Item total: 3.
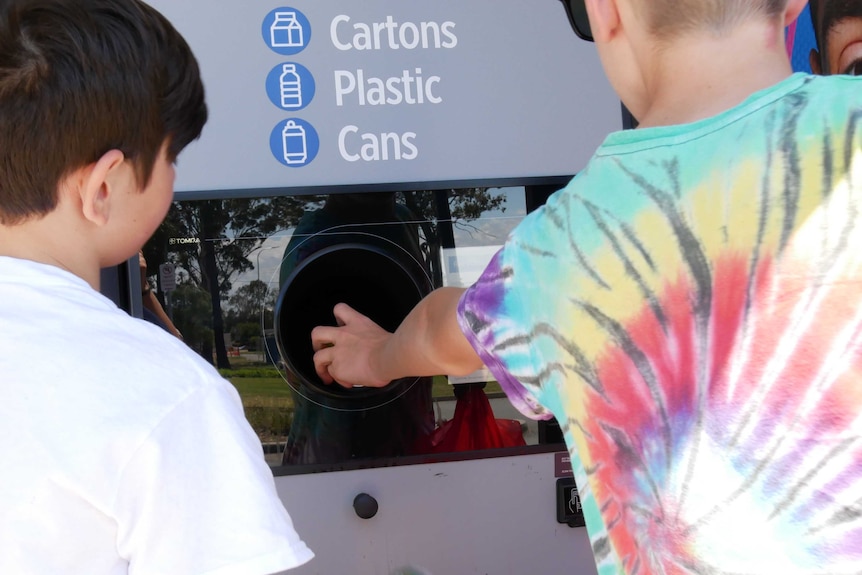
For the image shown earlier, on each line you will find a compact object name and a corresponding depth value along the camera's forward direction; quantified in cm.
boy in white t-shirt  85
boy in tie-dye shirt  86
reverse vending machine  198
